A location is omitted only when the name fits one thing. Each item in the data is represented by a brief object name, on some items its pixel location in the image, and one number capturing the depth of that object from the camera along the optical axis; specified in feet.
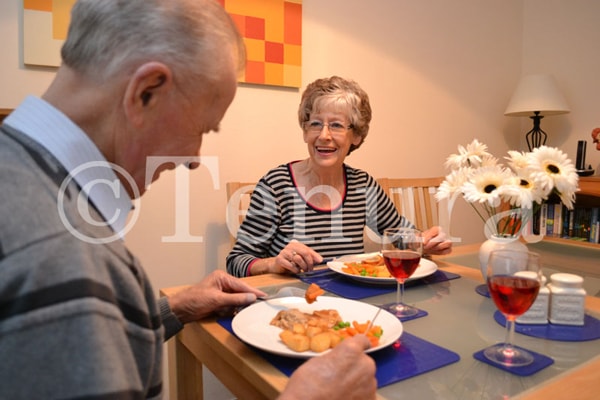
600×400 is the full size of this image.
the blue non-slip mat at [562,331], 2.78
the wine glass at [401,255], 3.16
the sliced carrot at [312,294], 3.09
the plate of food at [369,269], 3.77
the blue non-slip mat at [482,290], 3.59
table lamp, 9.71
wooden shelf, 9.00
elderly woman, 5.45
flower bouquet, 3.13
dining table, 2.14
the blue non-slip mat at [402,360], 2.24
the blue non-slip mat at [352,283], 3.62
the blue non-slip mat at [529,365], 2.28
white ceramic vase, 3.60
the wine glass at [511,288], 2.39
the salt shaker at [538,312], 2.98
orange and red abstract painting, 7.04
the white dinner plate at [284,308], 2.41
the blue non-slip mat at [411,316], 3.01
